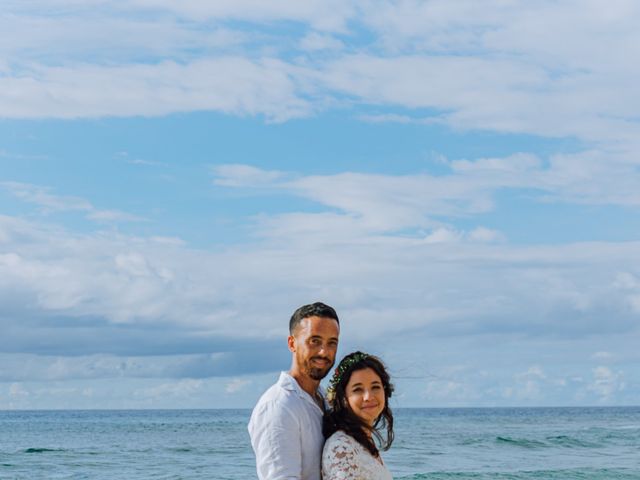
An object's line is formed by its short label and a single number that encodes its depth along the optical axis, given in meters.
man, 4.22
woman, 4.43
